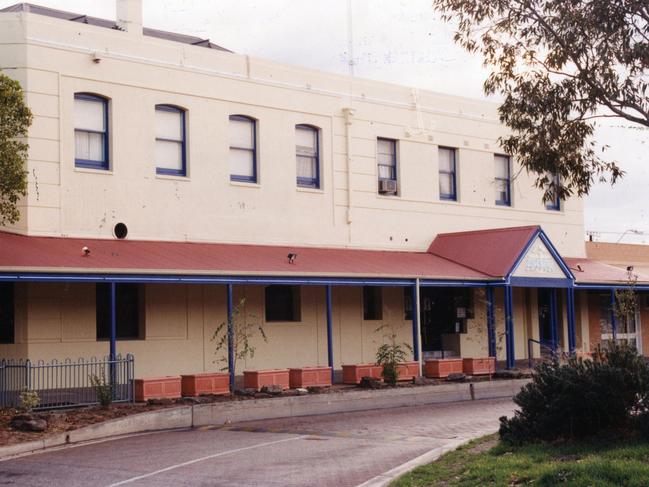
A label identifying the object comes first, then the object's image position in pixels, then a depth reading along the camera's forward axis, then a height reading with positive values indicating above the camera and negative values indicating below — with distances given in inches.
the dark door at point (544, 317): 1306.6 +21.9
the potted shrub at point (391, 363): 939.3 -21.8
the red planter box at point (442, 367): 1005.8 -28.2
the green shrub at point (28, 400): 698.8 -33.9
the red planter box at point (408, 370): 961.5 -28.7
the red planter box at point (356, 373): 943.0 -29.0
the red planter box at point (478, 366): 1019.9 -27.6
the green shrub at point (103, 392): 751.7 -32.1
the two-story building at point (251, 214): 894.4 +124.3
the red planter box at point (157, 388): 789.3 -32.2
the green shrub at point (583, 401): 511.8 -31.8
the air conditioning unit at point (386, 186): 1159.6 +164.5
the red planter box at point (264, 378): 863.7 -29.5
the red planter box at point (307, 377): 895.7 -29.9
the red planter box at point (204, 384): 823.7 -31.1
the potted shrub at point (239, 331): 956.4 +8.7
